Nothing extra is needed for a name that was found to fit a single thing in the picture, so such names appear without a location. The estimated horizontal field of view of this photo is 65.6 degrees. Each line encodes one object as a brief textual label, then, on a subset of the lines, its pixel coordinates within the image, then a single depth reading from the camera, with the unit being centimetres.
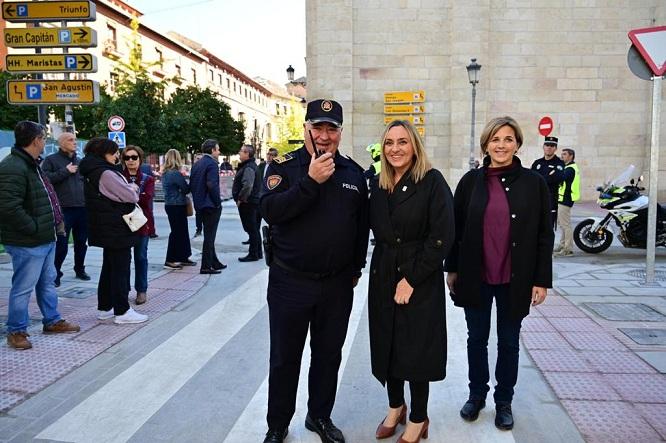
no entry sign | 1769
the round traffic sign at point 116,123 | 1664
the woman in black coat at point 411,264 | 280
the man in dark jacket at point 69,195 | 662
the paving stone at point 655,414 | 312
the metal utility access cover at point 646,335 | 459
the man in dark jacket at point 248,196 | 852
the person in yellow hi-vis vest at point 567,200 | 870
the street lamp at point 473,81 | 1669
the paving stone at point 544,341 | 456
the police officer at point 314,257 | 279
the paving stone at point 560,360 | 404
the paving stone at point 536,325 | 502
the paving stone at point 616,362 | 397
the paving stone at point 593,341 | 446
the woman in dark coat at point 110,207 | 497
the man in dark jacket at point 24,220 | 428
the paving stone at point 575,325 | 496
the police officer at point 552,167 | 852
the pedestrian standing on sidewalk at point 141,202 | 589
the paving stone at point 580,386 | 356
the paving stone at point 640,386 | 352
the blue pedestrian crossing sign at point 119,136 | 1642
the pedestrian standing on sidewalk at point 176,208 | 787
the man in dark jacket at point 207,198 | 765
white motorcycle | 856
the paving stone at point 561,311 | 546
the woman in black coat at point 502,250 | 316
